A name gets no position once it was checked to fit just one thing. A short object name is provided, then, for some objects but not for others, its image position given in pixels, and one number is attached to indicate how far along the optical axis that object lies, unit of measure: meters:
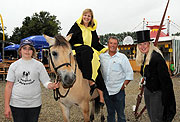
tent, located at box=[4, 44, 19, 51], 15.76
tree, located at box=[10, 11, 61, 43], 31.03
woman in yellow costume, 2.80
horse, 2.19
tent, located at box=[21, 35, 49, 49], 11.19
